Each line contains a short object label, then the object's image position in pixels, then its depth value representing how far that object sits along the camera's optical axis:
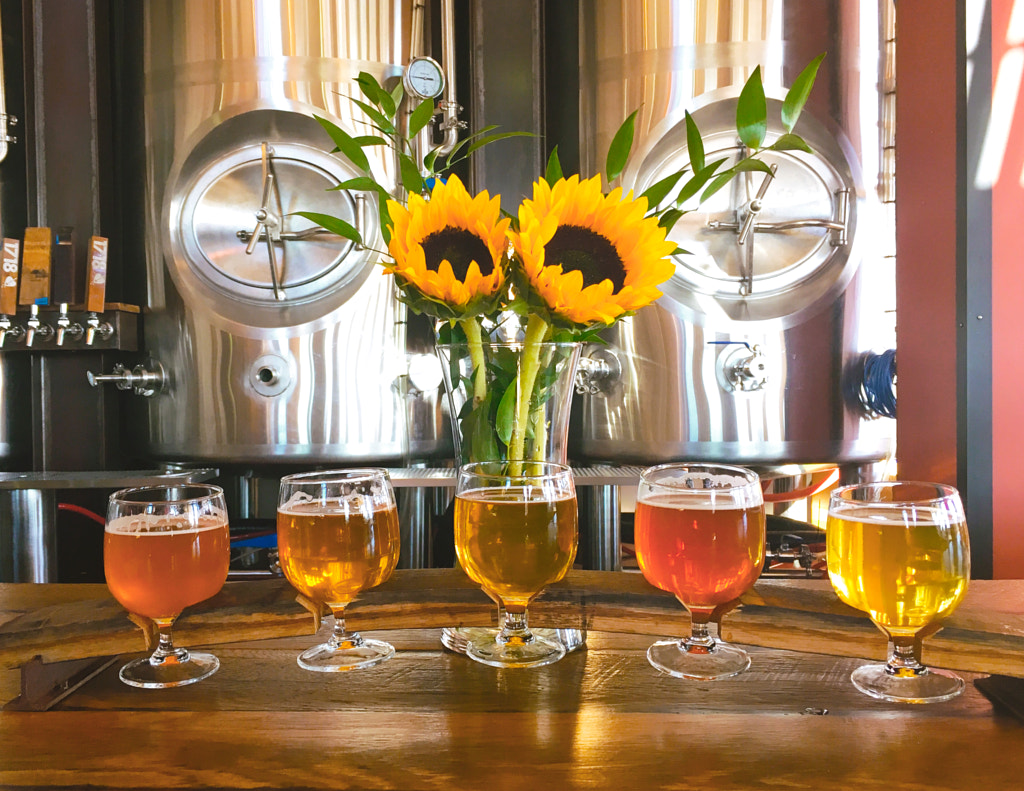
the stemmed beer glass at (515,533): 0.75
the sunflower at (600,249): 0.74
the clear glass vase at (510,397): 0.79
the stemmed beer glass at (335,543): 0.78
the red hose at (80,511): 2.47
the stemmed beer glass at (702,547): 0.74
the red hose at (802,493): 2.38
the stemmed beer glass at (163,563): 0.76
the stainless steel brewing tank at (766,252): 2.28
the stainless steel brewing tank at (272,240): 2.34
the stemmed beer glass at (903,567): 0.68
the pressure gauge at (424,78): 2.27
